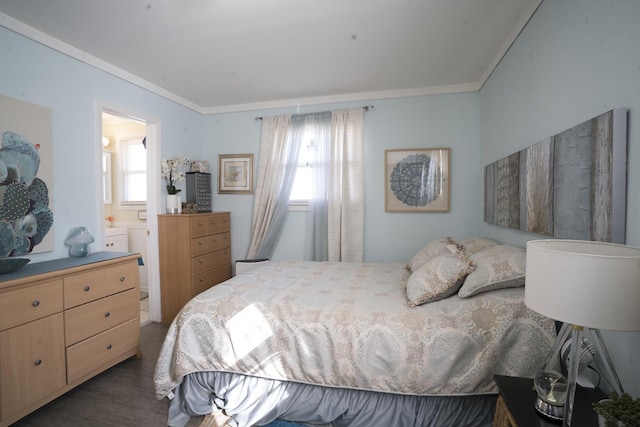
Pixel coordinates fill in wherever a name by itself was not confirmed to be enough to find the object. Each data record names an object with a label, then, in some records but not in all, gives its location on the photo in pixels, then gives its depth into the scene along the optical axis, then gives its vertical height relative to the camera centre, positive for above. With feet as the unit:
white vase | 10.89 +0.13
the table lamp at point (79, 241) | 7.58 -0.91
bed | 4.81 -2.61
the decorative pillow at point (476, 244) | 7.31 -1.06
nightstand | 3.19 -2.44
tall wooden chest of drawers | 10.37 -1.95
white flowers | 10.80 +1.34
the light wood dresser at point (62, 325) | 5.36 -2.61
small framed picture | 12.65 +1.46
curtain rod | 11.09 +3.82
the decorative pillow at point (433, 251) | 7.27 -1.25
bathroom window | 14.30 +1.78
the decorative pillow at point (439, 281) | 5.56 -1.52
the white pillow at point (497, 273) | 5.06 -1.24
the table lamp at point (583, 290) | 2.44 -0.78
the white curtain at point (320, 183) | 11.31 +0.93
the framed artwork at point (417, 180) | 10.69 +0.97
